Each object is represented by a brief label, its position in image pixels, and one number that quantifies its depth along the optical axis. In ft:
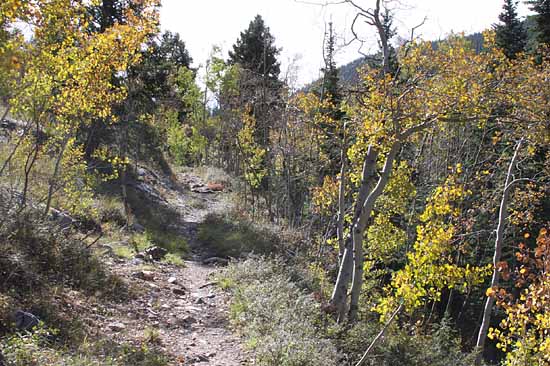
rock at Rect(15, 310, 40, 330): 17.72
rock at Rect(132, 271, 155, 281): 30.08
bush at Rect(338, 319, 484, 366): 26.84
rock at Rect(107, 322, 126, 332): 21.39
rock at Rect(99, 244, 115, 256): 31.01
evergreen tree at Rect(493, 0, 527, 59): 66.33
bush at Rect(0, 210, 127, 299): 20.39
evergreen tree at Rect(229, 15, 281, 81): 90.38
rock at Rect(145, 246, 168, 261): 36.78
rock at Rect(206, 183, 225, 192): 86.84
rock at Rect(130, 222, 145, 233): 42.78
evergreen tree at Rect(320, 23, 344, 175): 38.47
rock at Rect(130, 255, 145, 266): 33.37
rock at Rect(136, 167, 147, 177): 63.65
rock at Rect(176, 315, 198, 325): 25.13
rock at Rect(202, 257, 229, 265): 40.16
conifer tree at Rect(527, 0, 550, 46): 59.21
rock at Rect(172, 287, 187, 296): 29.66
